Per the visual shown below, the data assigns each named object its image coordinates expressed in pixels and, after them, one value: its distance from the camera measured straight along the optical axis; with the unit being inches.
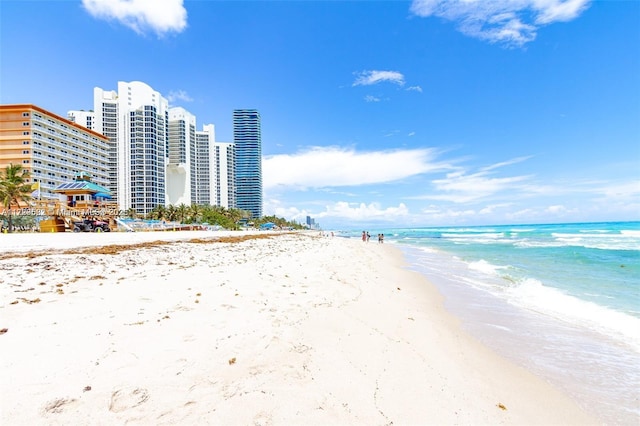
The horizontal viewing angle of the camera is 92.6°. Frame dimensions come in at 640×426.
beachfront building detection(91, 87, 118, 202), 4212.6
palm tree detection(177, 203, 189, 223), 3198.8
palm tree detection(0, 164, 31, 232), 1620.3
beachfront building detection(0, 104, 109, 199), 2684.5
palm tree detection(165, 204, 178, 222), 3144.7
